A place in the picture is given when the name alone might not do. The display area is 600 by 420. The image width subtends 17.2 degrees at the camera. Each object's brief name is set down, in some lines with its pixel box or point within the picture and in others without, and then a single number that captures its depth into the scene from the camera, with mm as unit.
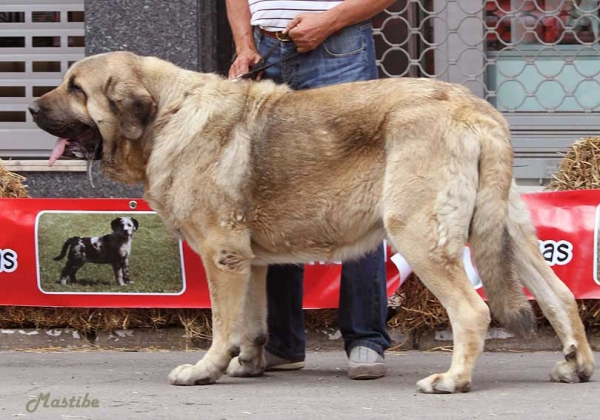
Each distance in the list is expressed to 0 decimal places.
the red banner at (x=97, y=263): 11433
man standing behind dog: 9778
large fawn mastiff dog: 8732
